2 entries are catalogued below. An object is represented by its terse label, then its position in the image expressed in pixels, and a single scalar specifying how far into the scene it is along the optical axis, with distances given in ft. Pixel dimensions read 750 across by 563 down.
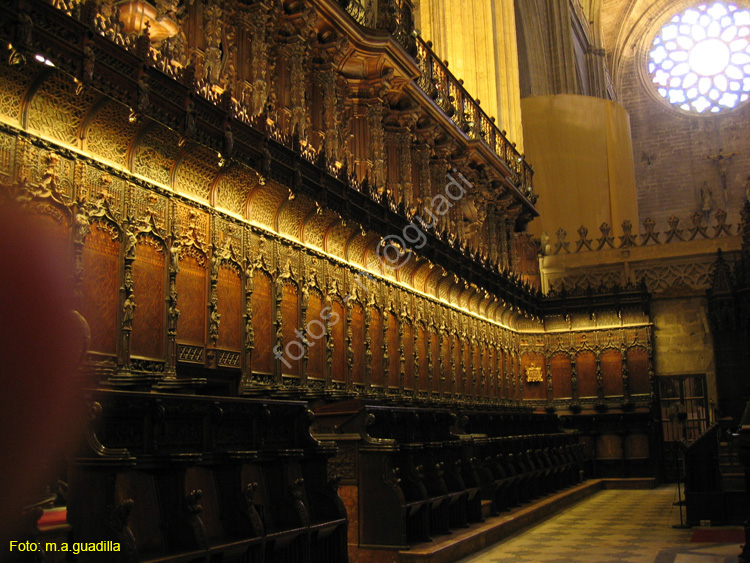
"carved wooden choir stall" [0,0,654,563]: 14.48
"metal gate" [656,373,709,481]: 59.64
